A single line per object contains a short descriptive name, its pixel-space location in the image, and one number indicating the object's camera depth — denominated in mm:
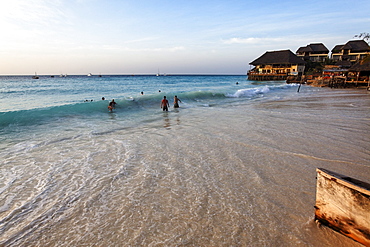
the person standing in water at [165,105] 16659
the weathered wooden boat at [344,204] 2605
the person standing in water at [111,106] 16591
